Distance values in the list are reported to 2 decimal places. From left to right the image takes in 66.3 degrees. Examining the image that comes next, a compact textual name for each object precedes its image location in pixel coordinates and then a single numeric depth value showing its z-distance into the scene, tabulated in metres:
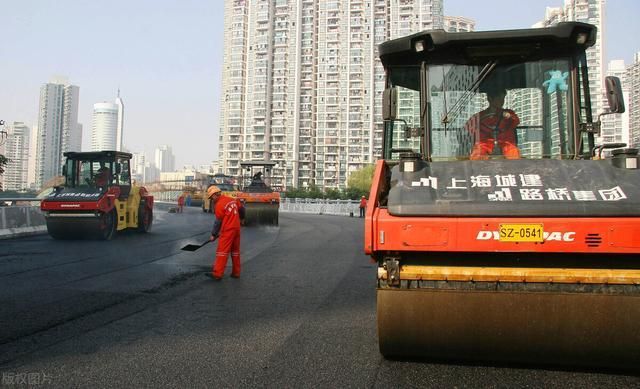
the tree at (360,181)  80.94
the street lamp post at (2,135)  18.94
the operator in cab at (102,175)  13.83
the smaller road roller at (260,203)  18.89
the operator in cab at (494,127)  4.21
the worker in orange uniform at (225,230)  7.20
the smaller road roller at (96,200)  12.57
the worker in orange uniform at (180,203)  33.91
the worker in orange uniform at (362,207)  29.75
